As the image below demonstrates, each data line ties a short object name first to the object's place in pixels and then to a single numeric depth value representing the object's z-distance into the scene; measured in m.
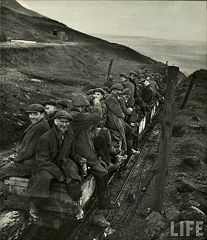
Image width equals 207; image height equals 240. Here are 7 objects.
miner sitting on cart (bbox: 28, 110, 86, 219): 4.79
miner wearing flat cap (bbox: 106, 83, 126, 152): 7.55
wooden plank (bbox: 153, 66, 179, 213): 5.66
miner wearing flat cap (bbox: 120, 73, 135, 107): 10.07
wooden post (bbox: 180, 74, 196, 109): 16.30
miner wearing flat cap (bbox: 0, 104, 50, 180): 5.09
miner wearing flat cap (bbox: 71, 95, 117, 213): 5.44
